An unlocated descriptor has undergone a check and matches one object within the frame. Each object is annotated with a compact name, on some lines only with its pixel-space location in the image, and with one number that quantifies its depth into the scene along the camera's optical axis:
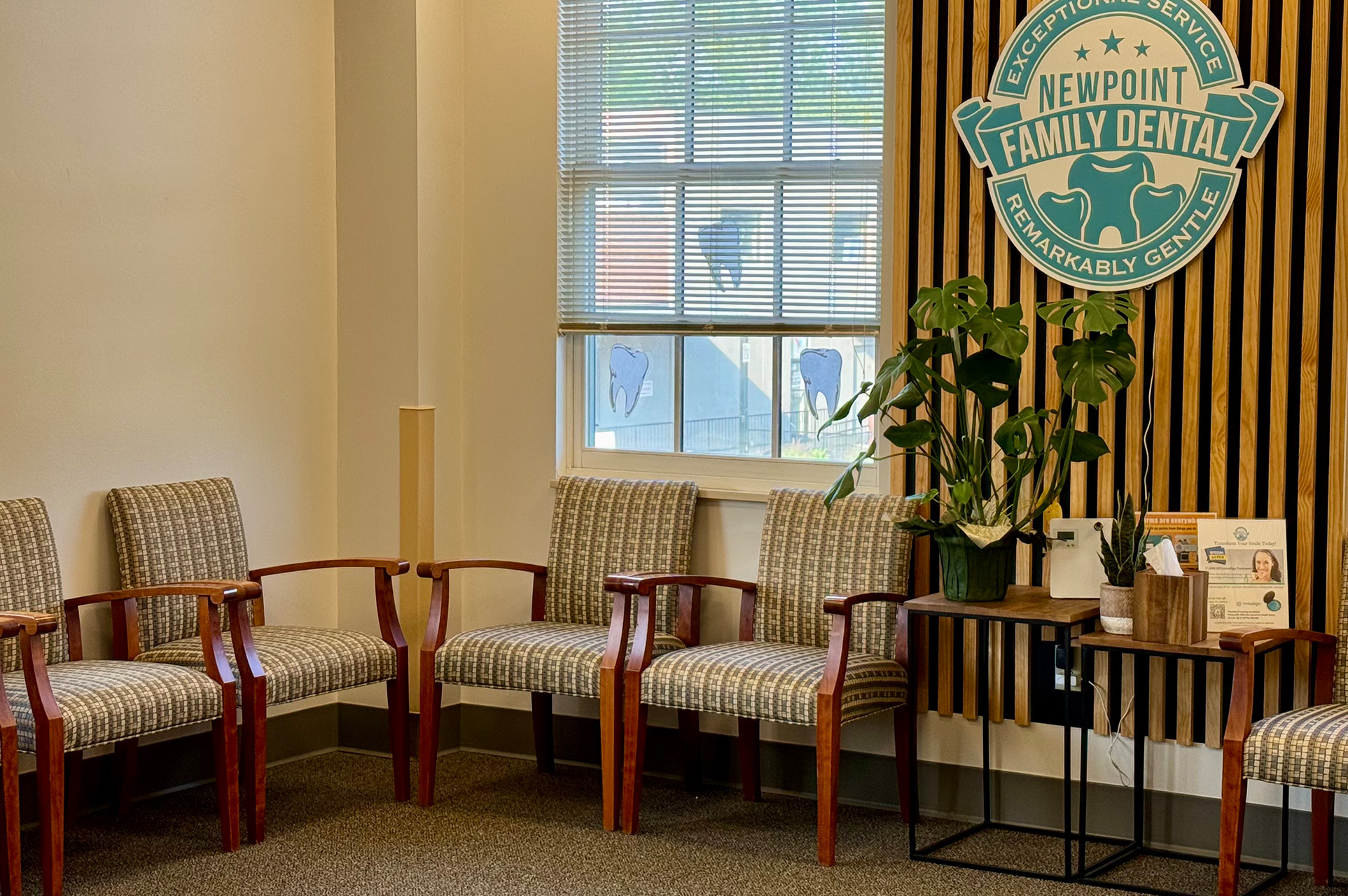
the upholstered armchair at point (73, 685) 3.50
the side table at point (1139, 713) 3.66
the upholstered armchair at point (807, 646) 3.97
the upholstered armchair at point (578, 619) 4.30
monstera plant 3.91
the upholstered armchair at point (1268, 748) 3.34
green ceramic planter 4.02
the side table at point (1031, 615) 3.84
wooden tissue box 3.67
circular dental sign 4.05
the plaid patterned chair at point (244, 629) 4.12
